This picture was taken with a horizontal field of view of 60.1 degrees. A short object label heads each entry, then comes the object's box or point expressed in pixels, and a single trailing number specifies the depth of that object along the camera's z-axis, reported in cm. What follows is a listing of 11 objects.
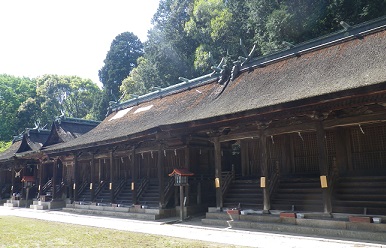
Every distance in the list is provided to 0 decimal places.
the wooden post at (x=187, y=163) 1648
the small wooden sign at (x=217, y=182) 1499
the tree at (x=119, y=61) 5875
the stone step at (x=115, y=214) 1676
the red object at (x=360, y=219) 1015
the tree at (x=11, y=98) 5597
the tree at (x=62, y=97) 5869
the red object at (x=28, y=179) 2812
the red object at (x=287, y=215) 1202
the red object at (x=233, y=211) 1377
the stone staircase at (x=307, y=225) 992
